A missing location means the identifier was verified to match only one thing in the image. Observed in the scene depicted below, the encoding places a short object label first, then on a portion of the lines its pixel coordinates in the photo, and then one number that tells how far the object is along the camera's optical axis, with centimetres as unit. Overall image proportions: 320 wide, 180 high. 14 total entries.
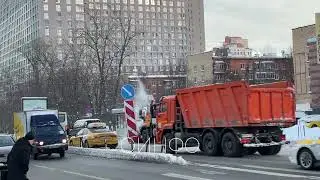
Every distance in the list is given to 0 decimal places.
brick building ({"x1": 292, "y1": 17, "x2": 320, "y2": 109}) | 7969
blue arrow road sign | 2694
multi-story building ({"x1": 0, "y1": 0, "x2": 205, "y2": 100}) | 17430
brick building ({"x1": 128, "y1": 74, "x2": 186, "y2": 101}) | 11631
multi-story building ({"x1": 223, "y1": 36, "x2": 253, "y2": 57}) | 16006
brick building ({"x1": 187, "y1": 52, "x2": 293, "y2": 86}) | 11071
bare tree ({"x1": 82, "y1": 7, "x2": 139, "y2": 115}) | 6465
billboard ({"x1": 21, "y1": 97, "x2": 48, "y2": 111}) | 4724
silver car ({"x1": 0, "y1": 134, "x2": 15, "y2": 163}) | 2173
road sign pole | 2742
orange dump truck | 2386
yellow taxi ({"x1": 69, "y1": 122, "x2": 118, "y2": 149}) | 3494
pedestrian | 1044
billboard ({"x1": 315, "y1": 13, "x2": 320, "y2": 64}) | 4032
